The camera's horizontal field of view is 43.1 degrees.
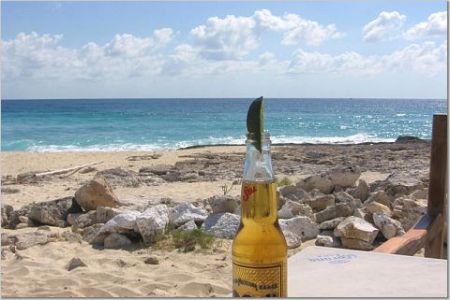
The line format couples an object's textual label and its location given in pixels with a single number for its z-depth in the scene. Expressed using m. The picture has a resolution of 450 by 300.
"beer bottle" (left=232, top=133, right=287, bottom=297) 1.27
